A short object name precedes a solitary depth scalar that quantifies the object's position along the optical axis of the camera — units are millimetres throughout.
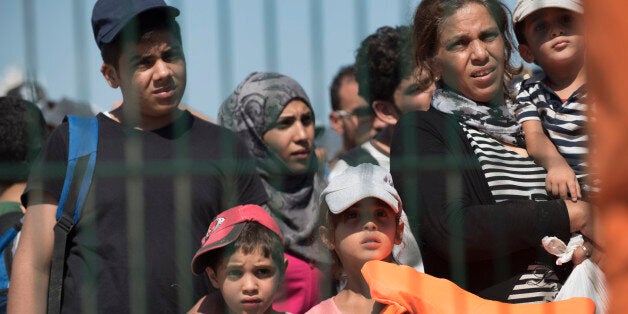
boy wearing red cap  5746
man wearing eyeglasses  8242
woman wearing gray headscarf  6840
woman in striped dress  5363
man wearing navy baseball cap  5691
